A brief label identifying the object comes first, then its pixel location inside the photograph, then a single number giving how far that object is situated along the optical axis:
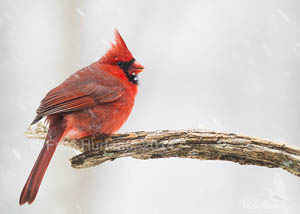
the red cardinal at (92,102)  6.93
